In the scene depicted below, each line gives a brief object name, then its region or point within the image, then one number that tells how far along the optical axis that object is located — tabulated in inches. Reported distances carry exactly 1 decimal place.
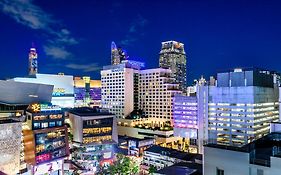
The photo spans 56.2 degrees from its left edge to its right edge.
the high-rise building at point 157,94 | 3779.5
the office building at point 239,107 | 2534.4
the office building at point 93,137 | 2422.5
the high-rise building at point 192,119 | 2800.2
